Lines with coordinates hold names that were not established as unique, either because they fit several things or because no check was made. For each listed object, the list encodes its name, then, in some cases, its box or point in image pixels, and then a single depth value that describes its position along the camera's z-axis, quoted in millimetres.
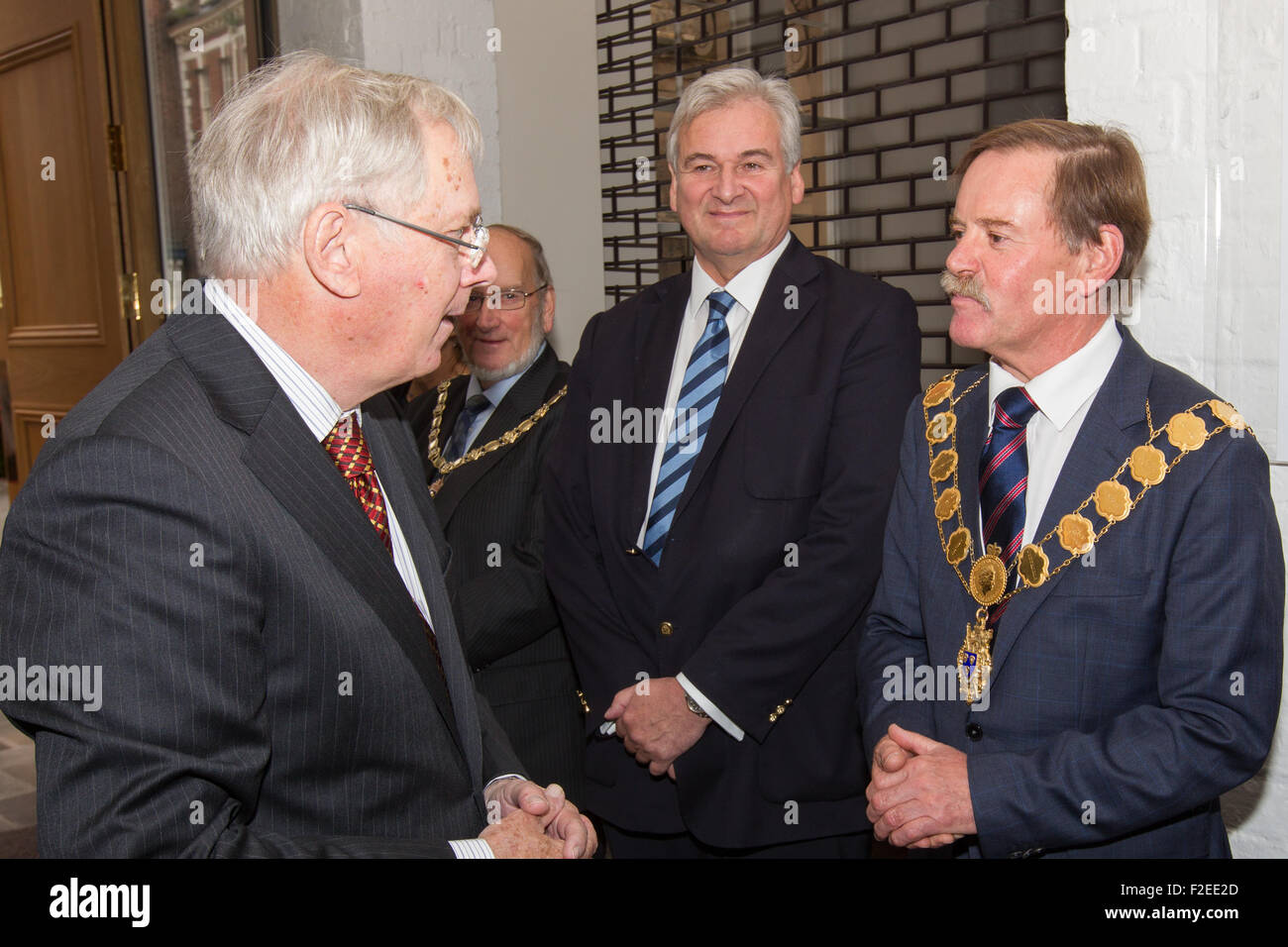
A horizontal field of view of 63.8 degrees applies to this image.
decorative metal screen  3377
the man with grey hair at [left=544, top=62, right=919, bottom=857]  2076
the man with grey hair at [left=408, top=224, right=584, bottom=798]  2527
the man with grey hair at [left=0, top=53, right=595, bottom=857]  1053
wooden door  4418
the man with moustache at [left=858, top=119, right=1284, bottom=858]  1470
